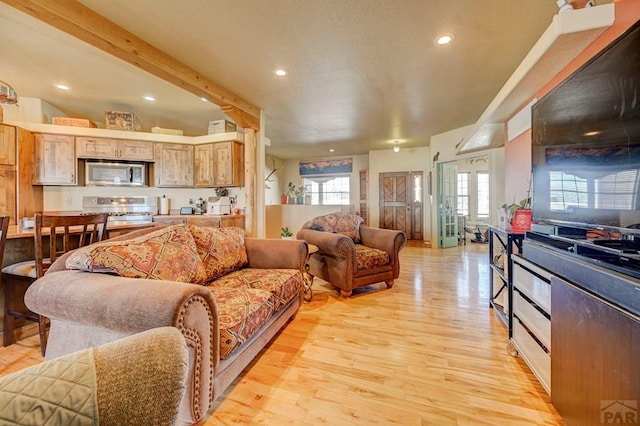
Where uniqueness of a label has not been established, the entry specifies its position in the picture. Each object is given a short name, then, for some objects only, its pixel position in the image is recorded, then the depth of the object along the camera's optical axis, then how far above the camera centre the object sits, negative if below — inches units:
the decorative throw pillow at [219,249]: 75.7 -12.1
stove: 160.6 +3.3
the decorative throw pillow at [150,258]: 51.3 -9.9
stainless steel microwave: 154.5 +24.2
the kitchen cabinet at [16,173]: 130.2 +21.4
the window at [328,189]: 299.9 +27.1
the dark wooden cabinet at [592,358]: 31.8 -21.5
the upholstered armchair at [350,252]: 110.7 -18.8
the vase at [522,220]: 78.4 -2.9
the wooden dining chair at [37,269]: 68.1 -16.5
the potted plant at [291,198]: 246.8 +13.2
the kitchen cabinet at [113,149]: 152.3 +39.0
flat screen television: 39.4 +12.6
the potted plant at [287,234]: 186.2 -16.7
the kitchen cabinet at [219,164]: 162.6 +30.9
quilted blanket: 13.9 -10.6
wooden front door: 257.1 +9.6
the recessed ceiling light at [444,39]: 84.0 +58.1
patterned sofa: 42.0 -17.0
